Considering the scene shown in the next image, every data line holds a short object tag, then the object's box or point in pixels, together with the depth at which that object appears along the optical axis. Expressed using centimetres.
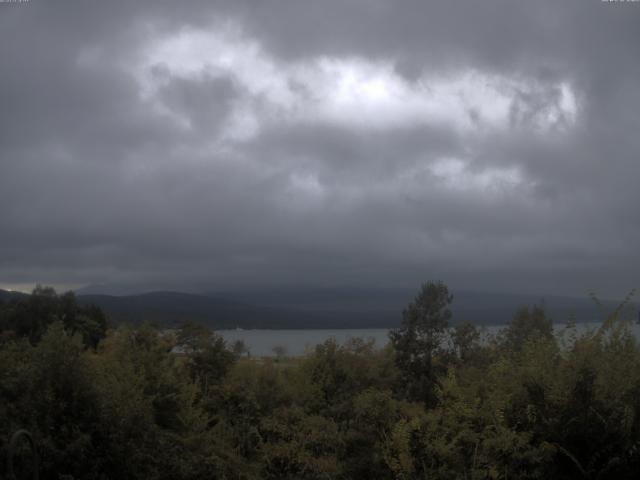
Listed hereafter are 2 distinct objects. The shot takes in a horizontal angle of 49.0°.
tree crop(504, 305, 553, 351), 2147
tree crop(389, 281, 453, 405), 2141
